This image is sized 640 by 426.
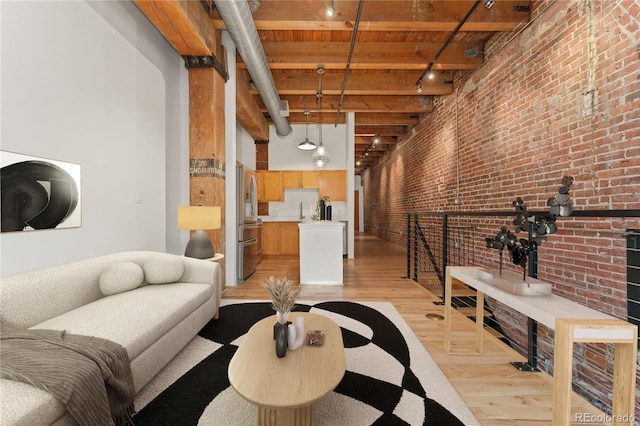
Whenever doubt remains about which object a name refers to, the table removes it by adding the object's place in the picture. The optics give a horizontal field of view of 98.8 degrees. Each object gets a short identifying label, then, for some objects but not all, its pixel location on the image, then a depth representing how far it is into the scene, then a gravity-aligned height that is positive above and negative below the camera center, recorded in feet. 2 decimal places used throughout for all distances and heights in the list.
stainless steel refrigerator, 14.37 -0.68
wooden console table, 3.84 -2.02
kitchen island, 14.57 -2.39
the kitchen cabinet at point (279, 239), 24.45 -2.57
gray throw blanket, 3.78 -2.36
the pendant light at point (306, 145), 20.52 +4.88
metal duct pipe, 9.32 +6.86
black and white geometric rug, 5.16 -3.89
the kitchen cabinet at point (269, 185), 24.79 +2.29
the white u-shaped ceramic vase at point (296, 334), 5.12 -2.38
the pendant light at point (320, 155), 17.45 +4.01
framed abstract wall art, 5.99 +0.43
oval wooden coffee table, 3.79 -2.58
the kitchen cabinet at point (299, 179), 24.79 +2.84
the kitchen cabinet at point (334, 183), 24.57 +2.44
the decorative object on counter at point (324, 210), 16.49 +0.01
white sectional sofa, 3.63 -2.26
